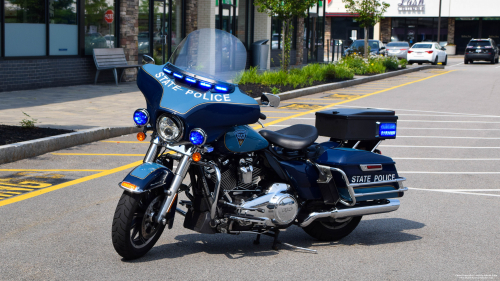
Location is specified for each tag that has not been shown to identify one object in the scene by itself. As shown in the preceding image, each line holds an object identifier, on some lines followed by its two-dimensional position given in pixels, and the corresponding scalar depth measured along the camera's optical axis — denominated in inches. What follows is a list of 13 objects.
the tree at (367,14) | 1498.5
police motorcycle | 170.4
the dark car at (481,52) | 1653.5
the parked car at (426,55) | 1461.6
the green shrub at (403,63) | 1232.8
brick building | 612.1
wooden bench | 709.3
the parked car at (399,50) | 1701.5
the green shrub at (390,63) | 1165.6
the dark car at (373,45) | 1815.1
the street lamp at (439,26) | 2297.1
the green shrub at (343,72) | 885.5
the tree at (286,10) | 808.3
